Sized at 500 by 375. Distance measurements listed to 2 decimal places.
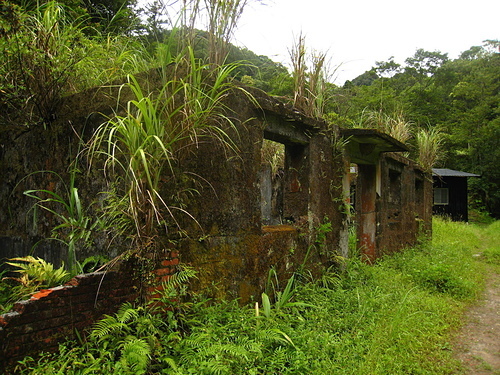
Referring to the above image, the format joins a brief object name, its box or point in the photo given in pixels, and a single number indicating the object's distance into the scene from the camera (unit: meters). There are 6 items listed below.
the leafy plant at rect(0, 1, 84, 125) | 3.24
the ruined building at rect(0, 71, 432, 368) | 2.61
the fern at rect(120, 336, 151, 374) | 2.28
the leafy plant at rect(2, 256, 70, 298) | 2.67
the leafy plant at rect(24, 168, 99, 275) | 2.98
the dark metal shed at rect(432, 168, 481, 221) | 20.11
